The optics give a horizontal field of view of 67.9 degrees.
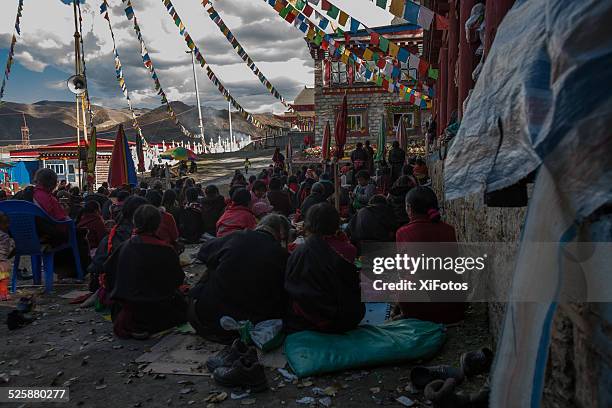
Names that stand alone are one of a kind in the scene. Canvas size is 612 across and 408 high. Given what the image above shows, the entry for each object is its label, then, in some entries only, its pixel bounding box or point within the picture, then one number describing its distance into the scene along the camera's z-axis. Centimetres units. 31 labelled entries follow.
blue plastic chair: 672
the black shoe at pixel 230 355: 399
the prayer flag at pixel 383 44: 1087
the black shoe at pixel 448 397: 303
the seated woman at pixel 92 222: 770
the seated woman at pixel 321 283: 436
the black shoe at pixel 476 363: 367
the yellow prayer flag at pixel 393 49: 1048
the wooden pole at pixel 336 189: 916
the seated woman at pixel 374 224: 675
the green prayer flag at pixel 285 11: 1156
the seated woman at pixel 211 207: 1066
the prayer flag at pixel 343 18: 1128
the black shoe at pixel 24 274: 800
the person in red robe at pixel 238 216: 734
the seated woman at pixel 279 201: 1105
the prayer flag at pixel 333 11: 1122
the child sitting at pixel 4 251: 636
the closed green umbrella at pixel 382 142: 1380
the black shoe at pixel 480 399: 298
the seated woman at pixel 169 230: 673
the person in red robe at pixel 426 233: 489
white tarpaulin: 154
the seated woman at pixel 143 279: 494
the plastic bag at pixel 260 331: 448
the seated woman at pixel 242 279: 462
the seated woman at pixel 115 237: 594
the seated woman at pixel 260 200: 971
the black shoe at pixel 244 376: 380
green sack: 406
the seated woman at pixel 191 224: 1067
